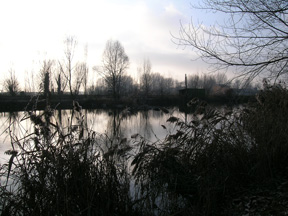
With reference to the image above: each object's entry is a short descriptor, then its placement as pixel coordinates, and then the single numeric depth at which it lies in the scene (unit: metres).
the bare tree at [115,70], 44.78
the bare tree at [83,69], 40.78
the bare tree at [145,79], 53.12
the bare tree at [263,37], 4.04
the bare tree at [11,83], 40.00
